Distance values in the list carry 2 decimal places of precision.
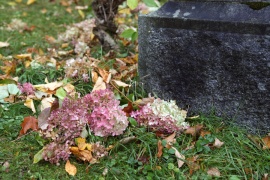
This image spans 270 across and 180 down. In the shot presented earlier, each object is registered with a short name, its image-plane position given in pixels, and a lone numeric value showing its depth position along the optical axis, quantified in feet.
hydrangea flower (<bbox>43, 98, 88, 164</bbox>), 7.35
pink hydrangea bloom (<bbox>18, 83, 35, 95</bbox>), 9.35
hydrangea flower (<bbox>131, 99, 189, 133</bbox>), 8.02
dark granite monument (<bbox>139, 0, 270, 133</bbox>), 7.96
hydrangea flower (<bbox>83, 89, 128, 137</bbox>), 7.68
